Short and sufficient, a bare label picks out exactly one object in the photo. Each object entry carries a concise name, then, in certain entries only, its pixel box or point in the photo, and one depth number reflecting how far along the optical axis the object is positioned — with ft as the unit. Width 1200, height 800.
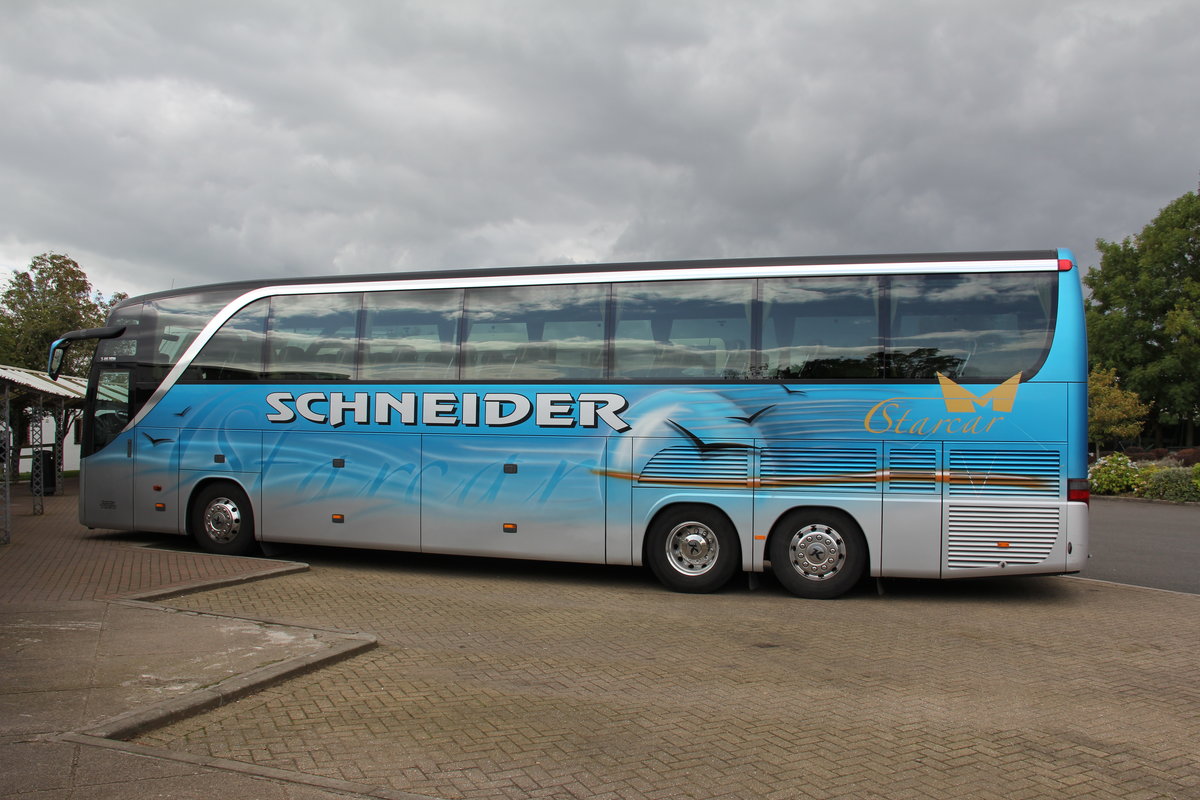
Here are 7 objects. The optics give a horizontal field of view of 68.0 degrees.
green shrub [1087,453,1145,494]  81.76
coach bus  29.91
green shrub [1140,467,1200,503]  75.56
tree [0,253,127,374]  96.99
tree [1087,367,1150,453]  125.70
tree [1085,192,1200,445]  157.79
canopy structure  44.50
